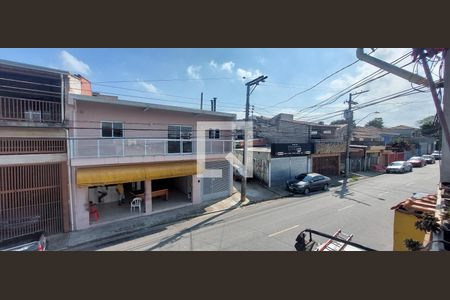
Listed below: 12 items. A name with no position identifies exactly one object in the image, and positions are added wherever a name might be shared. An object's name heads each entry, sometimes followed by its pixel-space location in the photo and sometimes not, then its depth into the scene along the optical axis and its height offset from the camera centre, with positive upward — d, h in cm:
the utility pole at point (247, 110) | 1429 +221
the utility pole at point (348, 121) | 2116 +222
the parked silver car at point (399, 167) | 2592 -271
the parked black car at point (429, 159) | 3460 -233
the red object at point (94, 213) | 1125 -348
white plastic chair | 1265 -336
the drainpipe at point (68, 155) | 988 -49
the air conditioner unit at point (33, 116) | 964 +124
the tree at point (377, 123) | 7744 +753
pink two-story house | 1046 -62
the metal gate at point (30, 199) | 901 -234
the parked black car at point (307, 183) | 1695 -304
